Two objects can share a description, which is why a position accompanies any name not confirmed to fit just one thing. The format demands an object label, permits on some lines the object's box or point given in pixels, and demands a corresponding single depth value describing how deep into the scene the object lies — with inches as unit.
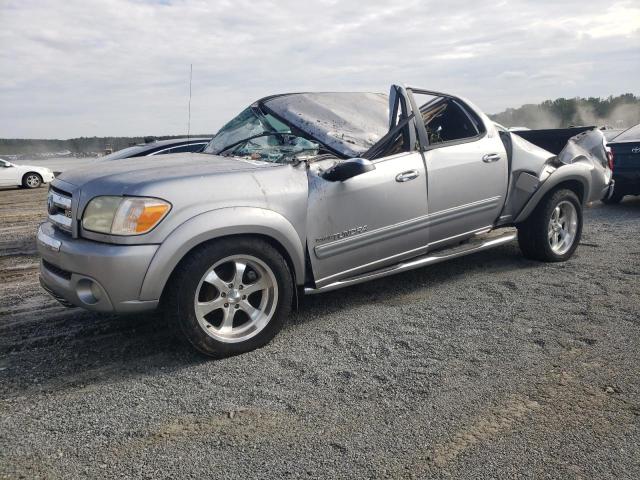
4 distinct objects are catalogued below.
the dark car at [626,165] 372.8
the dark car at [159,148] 336.8
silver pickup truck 132.0
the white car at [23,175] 728.3
